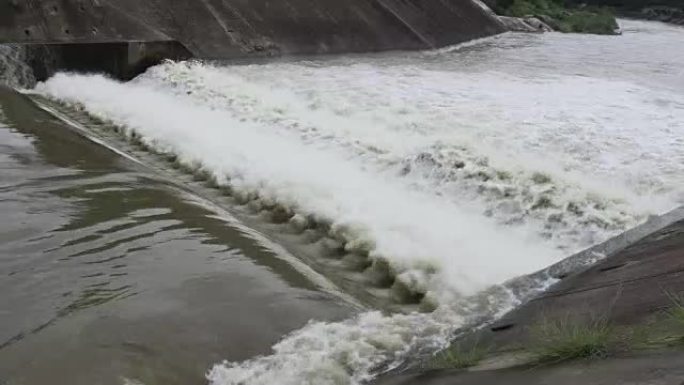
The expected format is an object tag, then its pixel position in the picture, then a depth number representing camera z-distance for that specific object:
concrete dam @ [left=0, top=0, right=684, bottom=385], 3.51
